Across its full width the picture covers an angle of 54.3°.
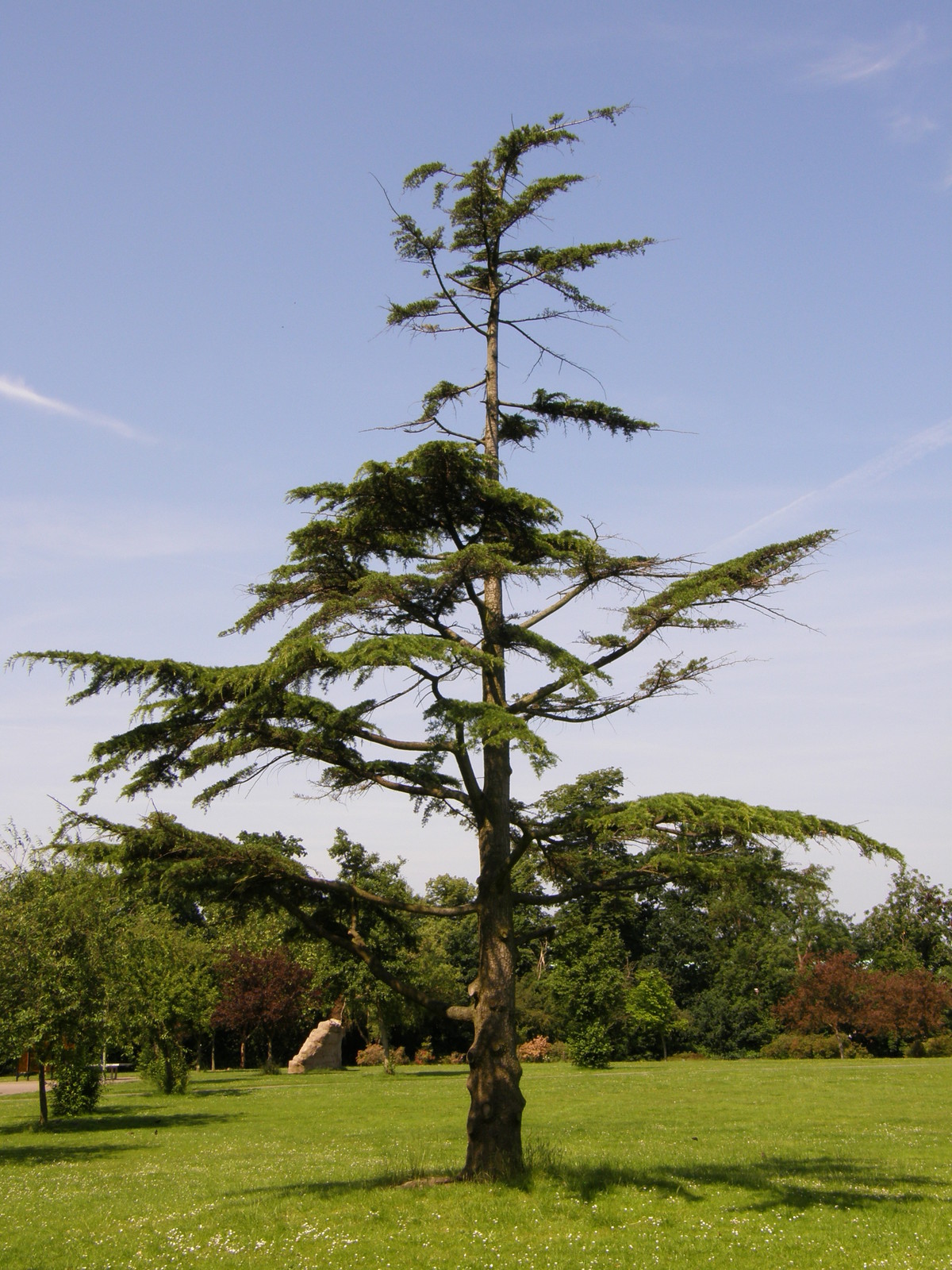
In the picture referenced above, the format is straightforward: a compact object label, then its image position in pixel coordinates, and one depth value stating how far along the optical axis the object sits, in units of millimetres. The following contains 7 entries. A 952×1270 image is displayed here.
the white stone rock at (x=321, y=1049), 40719
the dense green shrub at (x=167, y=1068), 30047
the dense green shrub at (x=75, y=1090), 23097
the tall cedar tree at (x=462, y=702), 9500
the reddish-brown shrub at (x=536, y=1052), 42844
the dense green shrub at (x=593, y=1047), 37188
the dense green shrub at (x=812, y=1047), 41531
